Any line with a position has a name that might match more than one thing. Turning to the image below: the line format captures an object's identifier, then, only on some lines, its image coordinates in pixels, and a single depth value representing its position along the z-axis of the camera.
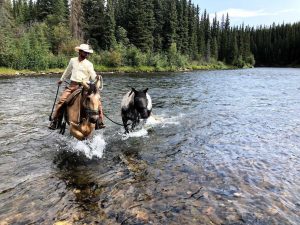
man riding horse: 8.62
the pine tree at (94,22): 64.87
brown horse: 7.63
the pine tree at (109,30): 62.69
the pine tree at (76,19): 62.16
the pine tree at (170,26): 78.97
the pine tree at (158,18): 78.80
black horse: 9.95
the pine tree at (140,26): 69.06
